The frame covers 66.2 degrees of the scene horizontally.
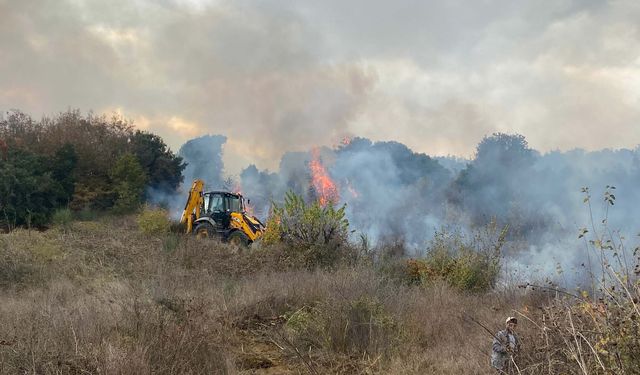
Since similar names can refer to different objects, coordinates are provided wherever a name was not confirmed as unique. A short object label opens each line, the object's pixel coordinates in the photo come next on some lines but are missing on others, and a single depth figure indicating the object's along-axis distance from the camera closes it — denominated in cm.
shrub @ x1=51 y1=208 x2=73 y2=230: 2152
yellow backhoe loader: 1894
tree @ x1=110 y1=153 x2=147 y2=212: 2912
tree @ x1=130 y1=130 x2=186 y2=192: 3484
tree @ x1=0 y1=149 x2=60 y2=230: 2288
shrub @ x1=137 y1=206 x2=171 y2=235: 2089
